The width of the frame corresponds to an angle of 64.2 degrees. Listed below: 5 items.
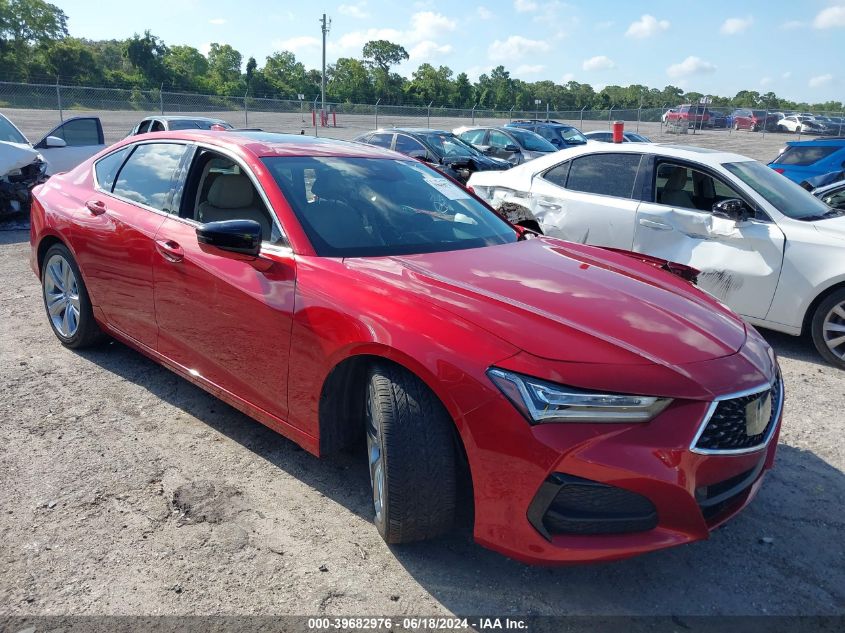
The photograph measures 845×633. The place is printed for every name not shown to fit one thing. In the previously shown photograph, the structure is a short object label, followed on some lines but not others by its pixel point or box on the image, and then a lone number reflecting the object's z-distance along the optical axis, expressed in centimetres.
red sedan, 221
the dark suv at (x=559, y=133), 2527
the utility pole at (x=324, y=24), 5122
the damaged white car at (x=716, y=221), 500
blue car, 1238
